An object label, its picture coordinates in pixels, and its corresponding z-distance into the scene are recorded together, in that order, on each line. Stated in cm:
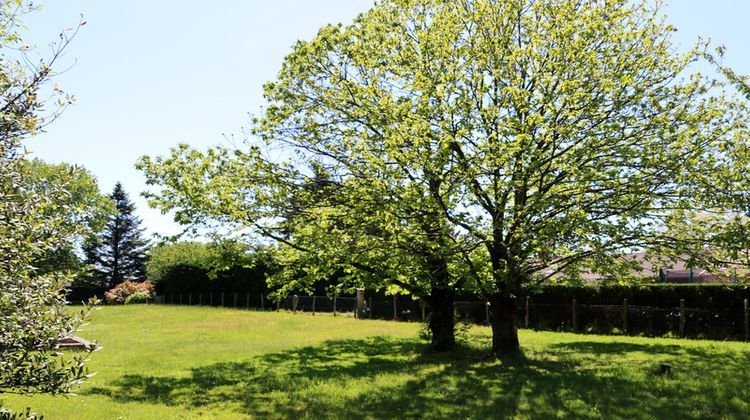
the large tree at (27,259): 466
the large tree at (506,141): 1285
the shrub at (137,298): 5743
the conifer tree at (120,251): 7756
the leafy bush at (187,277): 4812
